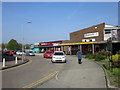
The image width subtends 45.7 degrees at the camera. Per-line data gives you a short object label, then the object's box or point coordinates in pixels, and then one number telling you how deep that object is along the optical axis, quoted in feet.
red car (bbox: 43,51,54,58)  95.71
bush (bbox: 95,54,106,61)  66.93
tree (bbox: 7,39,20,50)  300.20
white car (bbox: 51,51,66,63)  61.82
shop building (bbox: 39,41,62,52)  174.38
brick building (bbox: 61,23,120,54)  103.27
